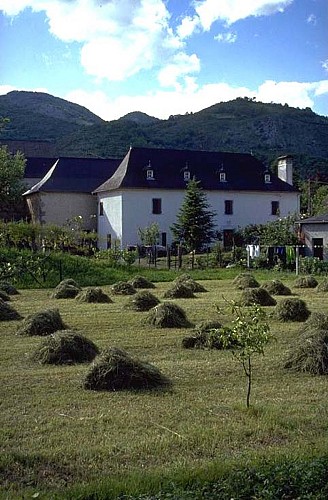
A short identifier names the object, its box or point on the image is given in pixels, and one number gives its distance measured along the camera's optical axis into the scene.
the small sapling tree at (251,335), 7.81
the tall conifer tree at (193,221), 42.94
